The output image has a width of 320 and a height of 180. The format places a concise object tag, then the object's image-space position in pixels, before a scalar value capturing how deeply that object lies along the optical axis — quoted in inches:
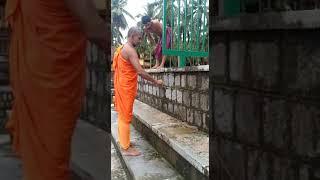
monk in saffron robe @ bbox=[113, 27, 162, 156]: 74.5
